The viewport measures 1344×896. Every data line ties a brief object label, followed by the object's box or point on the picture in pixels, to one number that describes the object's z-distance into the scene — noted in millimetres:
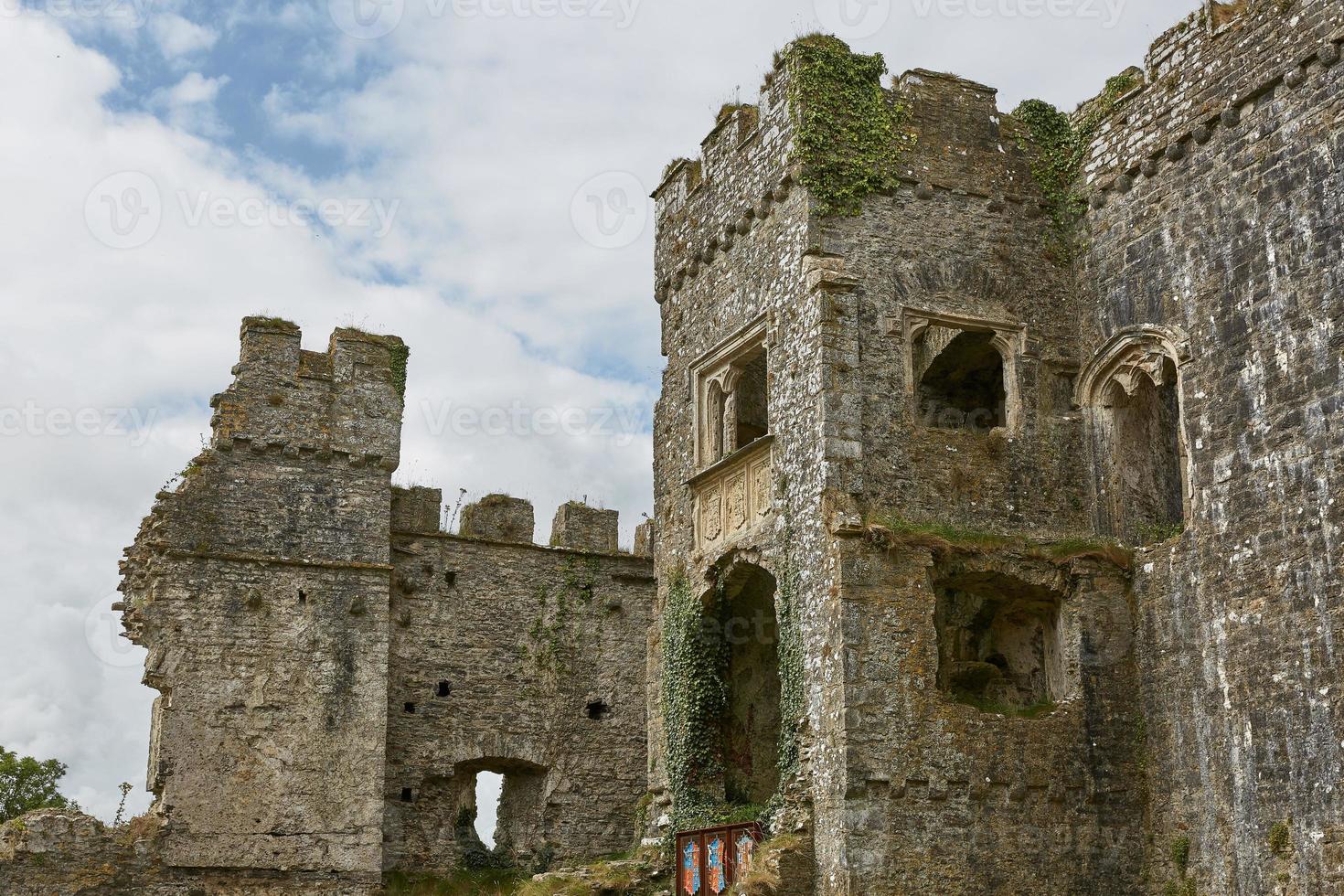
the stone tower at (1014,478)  14500
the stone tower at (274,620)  21922
